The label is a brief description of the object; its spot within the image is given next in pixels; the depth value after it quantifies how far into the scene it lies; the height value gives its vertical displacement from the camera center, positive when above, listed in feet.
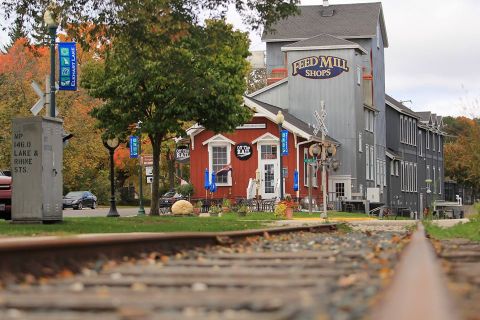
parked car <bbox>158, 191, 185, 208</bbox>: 162.89 +2.60
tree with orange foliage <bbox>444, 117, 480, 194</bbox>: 92.20 +7.27
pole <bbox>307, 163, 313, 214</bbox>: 126.94 +3.14
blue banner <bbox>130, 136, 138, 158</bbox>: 127.28 +9.38
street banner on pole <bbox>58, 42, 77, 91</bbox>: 83.05 +13.32
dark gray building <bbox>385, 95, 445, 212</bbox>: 220.64 +15.11
